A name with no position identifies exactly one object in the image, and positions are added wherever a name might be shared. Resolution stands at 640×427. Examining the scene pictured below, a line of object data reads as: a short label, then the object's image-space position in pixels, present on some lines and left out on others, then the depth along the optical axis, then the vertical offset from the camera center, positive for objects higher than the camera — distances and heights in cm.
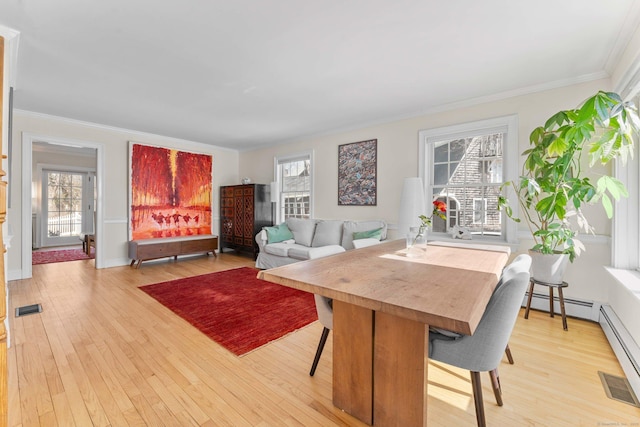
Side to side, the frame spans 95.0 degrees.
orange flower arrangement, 203 -2
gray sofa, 420 -44
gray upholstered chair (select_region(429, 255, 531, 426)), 128 -59
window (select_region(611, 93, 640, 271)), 243 -7
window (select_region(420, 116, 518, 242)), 341 +51
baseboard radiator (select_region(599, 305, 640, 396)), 181 -96
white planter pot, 261 -50
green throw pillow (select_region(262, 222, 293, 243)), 492 -40
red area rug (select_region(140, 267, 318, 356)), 251 -104
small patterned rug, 553 -95
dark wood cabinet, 572 -10
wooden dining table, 112 -50
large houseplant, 198 +39
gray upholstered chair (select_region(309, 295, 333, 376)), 175 -61
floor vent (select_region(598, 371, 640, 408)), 171 -109
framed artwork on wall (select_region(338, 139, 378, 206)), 454 +59
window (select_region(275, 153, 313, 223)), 560 +46
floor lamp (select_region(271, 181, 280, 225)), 586 +24
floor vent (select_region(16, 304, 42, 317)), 290 -103
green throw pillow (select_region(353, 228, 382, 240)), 412 -35
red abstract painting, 527 +34
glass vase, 210 -24
